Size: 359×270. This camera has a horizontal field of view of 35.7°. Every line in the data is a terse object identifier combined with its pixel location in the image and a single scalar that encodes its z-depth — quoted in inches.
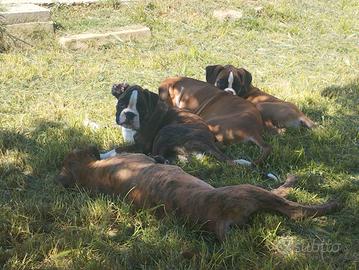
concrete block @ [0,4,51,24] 370.9
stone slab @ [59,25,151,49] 371.9
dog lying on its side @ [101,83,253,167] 222.1
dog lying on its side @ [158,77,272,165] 233.3
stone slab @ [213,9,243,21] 451.2
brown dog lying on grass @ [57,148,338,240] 151.3
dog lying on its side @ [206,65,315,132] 251.6
